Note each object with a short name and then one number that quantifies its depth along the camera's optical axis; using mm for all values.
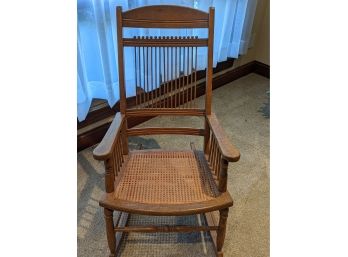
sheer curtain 1683
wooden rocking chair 1165
